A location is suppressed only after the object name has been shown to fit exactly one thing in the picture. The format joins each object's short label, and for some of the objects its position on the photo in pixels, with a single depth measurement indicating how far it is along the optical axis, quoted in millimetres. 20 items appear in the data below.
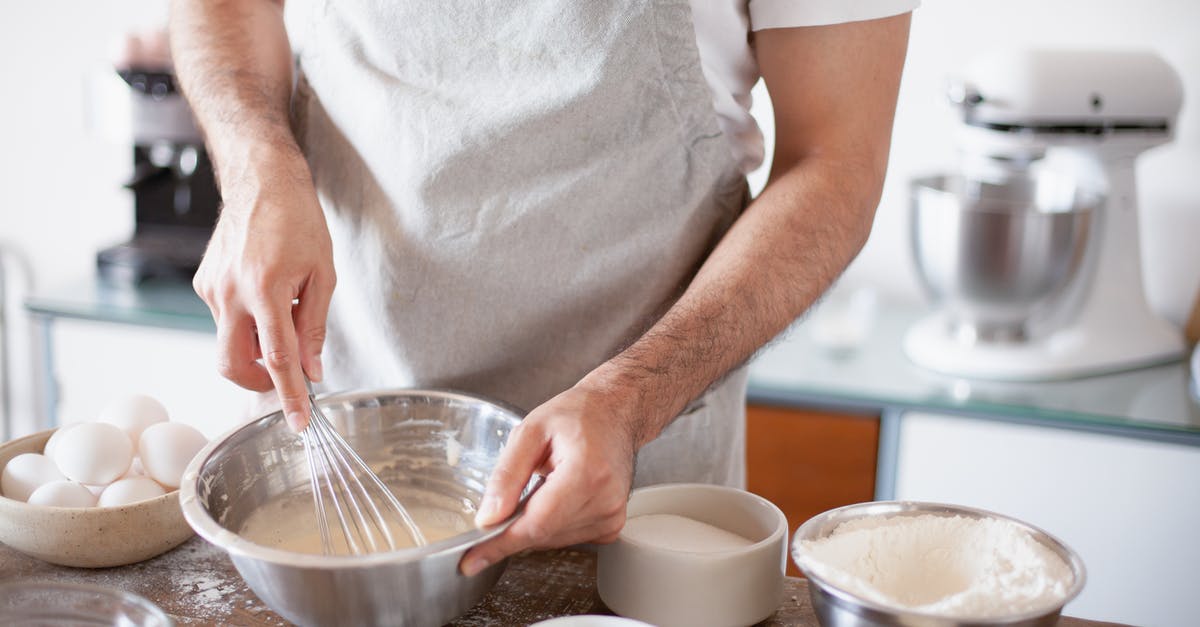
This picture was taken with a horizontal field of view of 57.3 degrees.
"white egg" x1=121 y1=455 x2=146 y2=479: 822
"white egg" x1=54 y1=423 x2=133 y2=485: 768
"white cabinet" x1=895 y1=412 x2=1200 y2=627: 1433
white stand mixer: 1443
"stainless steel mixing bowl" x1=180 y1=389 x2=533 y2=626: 594
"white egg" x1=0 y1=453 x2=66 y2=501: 775
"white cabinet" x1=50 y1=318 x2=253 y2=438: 1780
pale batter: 764
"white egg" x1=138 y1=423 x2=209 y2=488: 793
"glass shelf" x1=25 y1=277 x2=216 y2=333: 1744
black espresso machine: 1820
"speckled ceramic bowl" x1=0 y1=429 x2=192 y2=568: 723
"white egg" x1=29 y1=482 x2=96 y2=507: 745
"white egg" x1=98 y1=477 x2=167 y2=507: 759
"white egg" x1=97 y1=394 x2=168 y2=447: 845
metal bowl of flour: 575
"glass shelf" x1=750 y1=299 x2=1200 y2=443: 1440
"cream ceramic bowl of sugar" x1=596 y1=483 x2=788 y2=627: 661
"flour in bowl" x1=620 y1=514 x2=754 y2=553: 699
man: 811
